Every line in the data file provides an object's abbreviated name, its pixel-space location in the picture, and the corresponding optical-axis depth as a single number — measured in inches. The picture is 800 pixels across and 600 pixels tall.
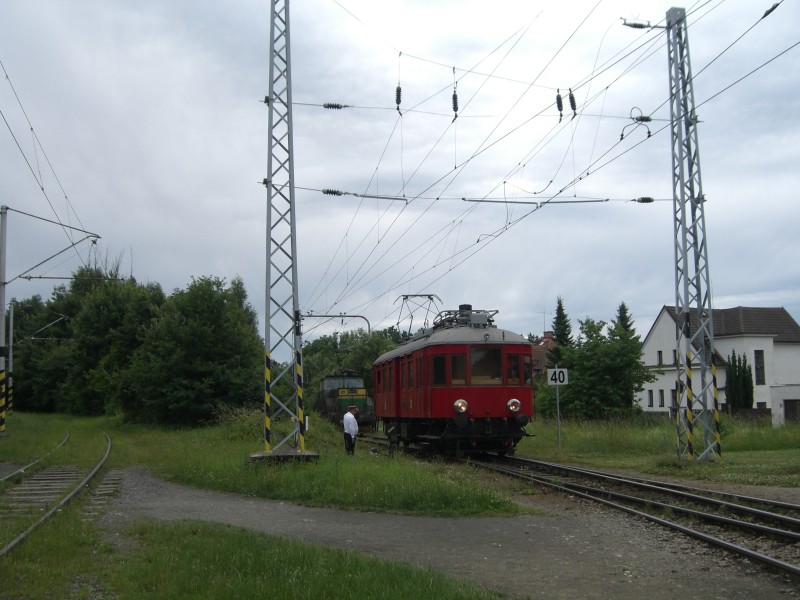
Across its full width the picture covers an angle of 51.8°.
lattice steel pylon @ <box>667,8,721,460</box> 696.4
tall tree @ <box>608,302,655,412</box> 1448.1
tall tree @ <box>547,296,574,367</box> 3035.2
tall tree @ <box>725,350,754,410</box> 1902.1
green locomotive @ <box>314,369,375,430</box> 1550.2
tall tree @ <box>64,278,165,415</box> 2060.8
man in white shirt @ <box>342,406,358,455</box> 806.5
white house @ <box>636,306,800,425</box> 2153.1
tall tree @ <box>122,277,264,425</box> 1381.6
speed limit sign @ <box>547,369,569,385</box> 871.7
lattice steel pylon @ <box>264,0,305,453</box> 656.4
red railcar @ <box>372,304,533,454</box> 779.4
